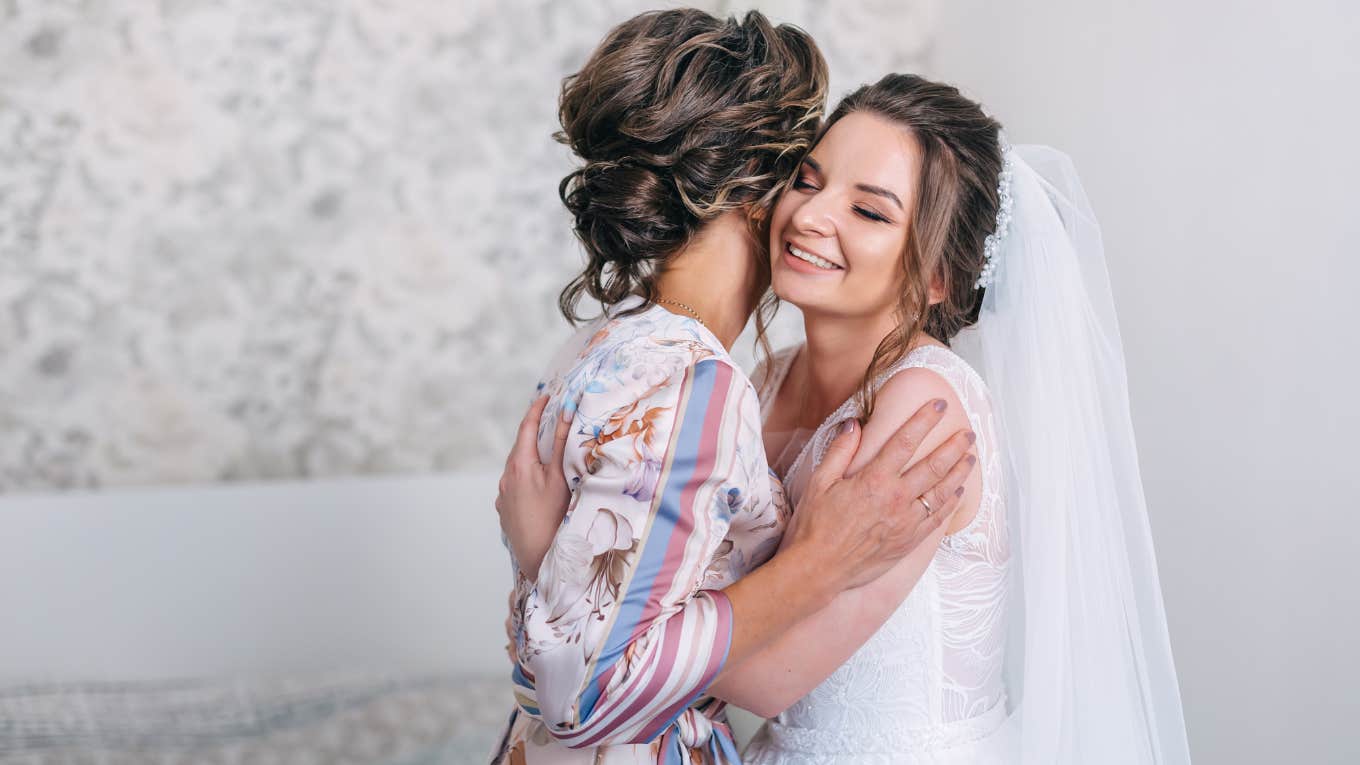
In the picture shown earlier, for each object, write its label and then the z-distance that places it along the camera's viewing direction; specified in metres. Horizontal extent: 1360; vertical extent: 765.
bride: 1.56
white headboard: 3.44
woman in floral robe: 1.17
